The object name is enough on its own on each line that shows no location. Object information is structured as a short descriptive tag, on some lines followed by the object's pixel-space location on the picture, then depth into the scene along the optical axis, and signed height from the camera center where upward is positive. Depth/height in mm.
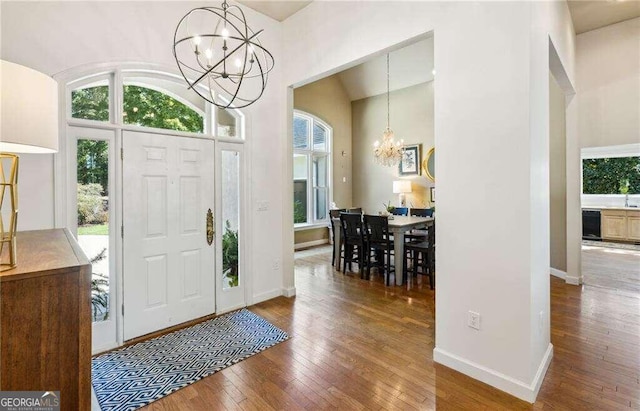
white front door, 2947 -258
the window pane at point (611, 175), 7746 +662
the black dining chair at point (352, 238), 5031 -572
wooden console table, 964 -394
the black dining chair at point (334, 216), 5704 -248
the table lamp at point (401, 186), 7270 +394
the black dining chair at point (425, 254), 4547 -777
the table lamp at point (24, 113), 1074 +340
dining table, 4594 -436
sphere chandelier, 3246 +1637
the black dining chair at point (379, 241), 4682 -581
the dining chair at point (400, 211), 6723 -168
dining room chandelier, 6520 +1109
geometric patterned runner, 2197 -1277
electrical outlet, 2331 -876
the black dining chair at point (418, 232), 5217 -515
